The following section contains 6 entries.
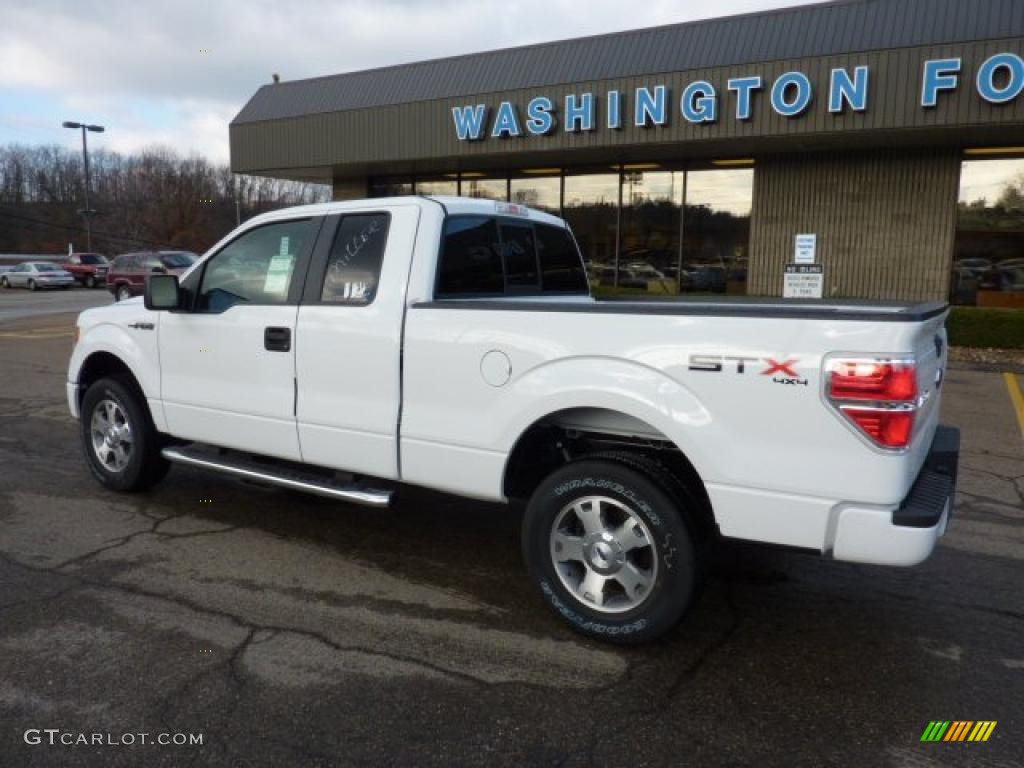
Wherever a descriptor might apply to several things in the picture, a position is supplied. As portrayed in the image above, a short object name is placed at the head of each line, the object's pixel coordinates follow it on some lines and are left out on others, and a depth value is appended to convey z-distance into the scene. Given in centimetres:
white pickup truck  294
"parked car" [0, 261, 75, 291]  3688
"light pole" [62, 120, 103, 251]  3922
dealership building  1275
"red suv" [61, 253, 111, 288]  3906
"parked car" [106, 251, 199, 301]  2614
